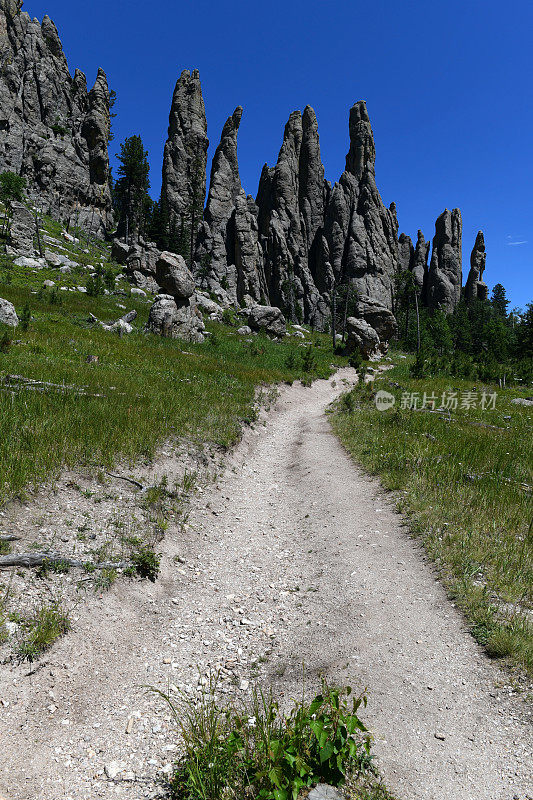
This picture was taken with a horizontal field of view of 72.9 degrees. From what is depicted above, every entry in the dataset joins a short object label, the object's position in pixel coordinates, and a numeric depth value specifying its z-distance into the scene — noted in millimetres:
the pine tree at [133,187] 76062
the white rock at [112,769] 3287
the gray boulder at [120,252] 65938
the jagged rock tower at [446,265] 118625
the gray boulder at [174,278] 32969
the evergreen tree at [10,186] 56375
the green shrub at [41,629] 4070
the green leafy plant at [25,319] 20984
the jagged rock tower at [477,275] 124000
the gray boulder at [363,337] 46500
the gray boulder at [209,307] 49438
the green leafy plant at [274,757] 2857
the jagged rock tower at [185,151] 93875
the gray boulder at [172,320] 31562
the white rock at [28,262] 42750
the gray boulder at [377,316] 50219
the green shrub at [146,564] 5910
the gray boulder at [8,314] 21219
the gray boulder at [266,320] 47719
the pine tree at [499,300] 116375
